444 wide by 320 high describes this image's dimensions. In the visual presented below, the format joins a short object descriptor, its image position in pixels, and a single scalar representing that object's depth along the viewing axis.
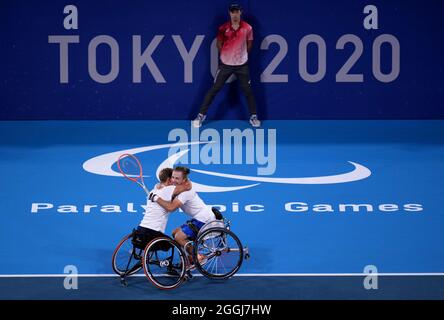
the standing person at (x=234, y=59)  28.45
